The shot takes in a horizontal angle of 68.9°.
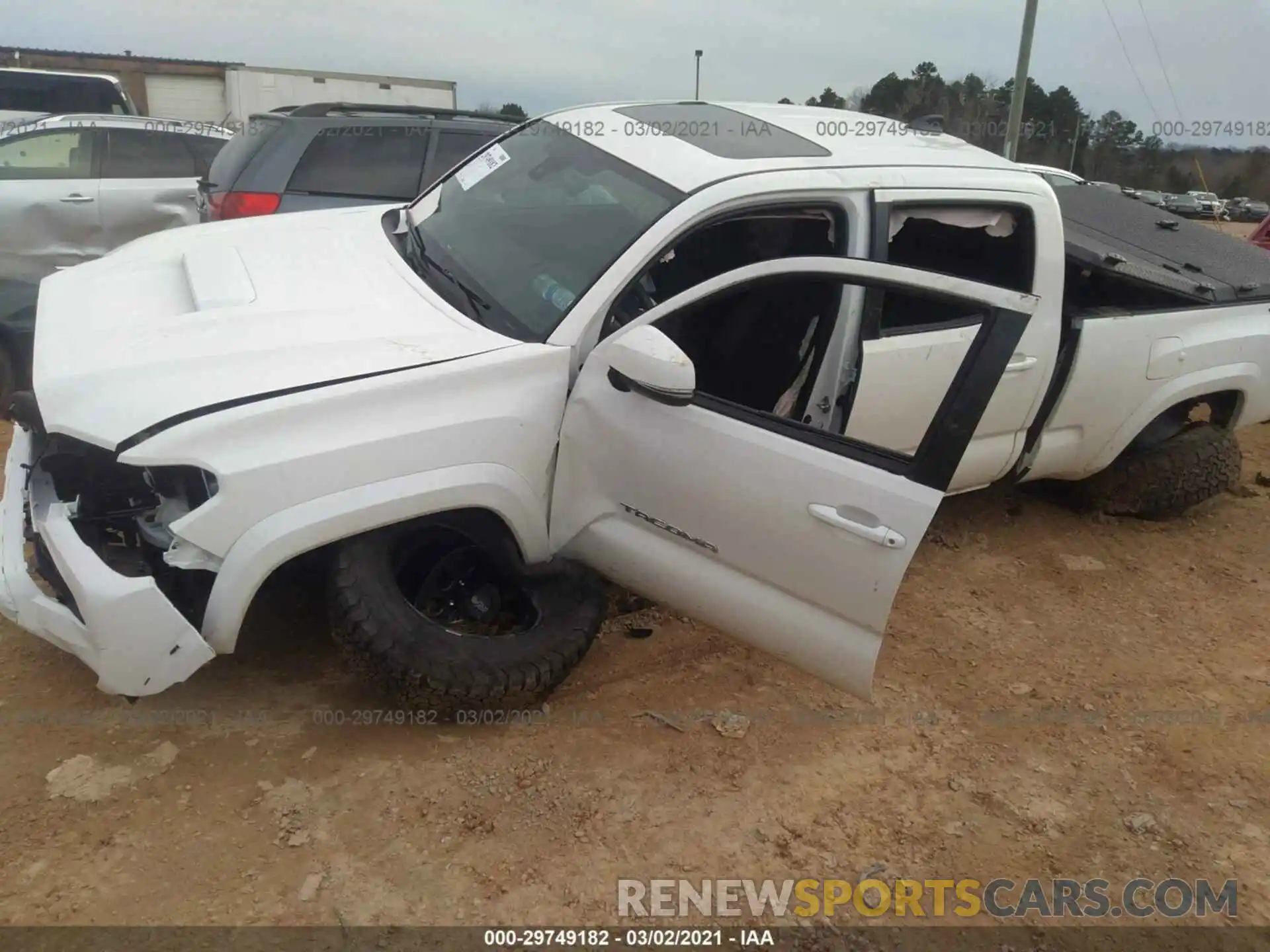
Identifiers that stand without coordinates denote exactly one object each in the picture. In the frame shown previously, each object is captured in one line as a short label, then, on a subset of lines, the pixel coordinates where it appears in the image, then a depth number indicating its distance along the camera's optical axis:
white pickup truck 2.46
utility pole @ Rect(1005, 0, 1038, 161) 12.25
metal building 22.39
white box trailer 22.20
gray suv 6.02
